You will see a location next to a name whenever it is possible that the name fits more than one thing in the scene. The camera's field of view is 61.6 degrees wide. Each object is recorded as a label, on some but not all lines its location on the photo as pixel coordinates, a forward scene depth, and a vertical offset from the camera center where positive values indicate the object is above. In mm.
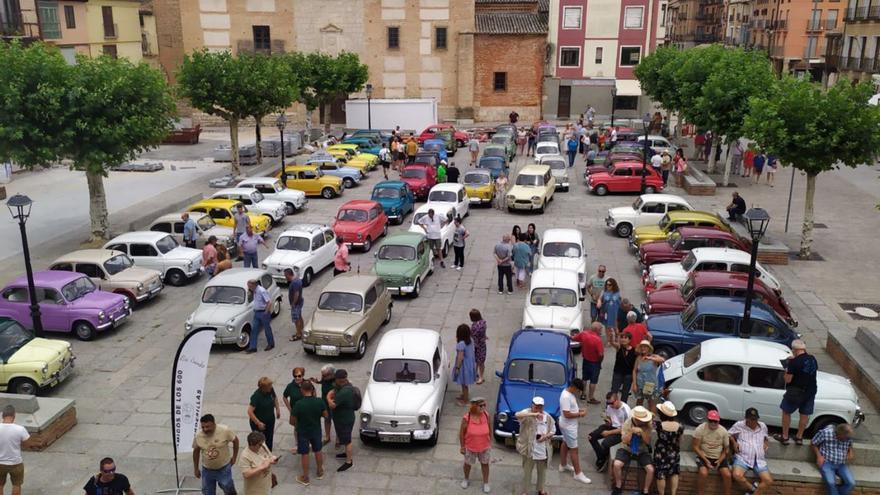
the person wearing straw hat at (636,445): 10562 -5285
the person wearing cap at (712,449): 10484 -5244
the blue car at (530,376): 12195 -5121
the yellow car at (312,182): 31312 -4627
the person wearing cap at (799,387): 11398 -4786
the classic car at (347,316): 15539 -5231
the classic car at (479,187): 29286 -4512
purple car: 16703 -5269
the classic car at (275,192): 28625 -4641
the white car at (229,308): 16188 -5237
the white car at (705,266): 18344 -4755
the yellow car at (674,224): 22094 -4476
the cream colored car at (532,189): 28359 -4555
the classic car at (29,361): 13867 -5409
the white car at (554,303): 15672 -5032
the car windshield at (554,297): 16436 -4933
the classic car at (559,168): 32531 -4239
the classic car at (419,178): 30462 -4395
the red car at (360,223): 23281 -4805
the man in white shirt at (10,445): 10352 -5151
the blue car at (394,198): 26781 -4593
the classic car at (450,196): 26734 -4453
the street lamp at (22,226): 15680 -3243
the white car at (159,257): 20531 -5088
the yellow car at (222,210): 24578 -4580
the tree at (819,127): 20672 -1538
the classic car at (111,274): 18625 -5099
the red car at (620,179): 31375 -4510
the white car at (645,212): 24750 -4657
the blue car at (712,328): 14680 -5017
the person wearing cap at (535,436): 10508 -5080
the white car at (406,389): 12094 -5319
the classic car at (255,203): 26609 -4717
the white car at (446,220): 22812 -4747
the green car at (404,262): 19156 -5009
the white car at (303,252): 20375 -5016
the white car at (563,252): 19688 -4850
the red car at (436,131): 42444 -3679
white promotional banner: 10828 -4592
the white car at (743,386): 12164 -5203
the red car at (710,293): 16516 -4876
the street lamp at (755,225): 14000 -2851
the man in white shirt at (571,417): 11031 -5065
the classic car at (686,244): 20375 -4661
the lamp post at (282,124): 31547 -2312
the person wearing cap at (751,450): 10445 -5264
